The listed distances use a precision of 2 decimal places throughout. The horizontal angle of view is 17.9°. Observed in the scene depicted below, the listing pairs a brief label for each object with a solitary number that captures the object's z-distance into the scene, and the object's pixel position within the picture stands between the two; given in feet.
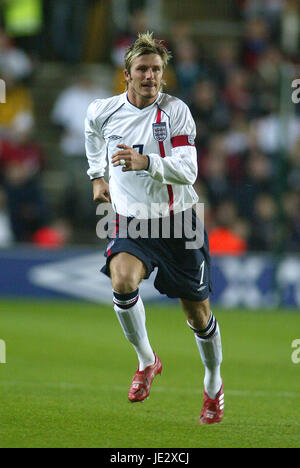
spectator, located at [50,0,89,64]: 52.16
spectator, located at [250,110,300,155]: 43.24
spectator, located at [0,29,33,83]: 50.39
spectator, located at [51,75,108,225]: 46.42
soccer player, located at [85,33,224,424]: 19.57
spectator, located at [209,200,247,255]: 45.27
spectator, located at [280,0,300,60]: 51.75
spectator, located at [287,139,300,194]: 44.21
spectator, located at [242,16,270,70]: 53.26
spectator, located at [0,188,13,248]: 45.03
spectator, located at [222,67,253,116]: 49.67
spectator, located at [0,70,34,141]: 47.67
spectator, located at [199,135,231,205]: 45.34
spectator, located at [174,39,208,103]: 49.16
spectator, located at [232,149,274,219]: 44.83
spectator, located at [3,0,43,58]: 51.26
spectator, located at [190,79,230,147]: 47.75
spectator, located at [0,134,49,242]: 45.09
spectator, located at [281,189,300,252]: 43.73
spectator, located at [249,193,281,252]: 44.21
